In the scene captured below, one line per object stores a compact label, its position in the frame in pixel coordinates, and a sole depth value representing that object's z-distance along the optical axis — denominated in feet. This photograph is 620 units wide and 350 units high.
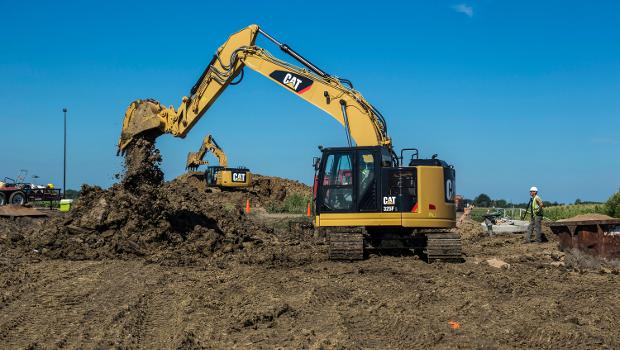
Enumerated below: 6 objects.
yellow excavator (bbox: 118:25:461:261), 44.39
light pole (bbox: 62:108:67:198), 150.00
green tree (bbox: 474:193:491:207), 196.34
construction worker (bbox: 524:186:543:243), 61.00
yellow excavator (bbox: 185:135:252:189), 146.30
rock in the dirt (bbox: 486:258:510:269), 45.36
